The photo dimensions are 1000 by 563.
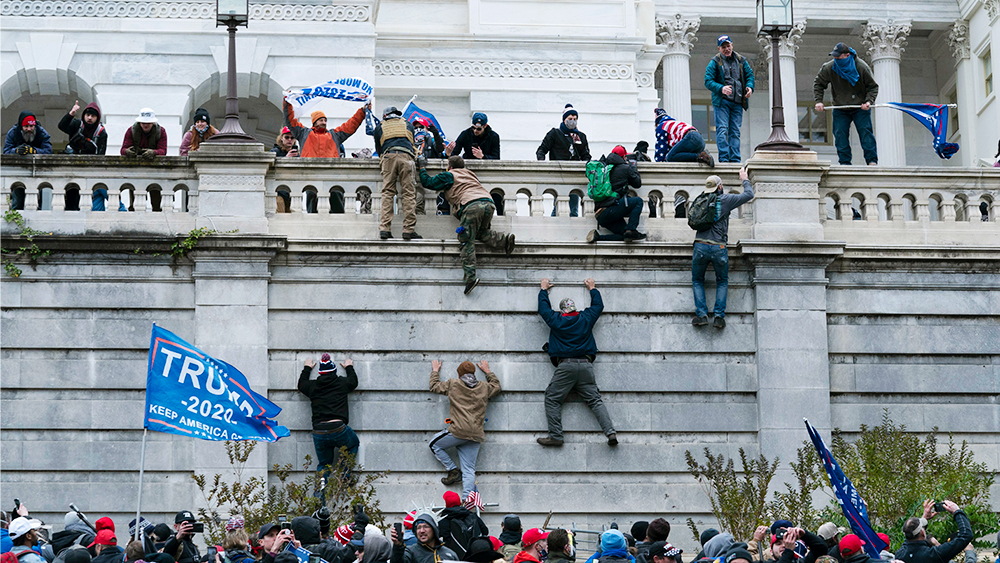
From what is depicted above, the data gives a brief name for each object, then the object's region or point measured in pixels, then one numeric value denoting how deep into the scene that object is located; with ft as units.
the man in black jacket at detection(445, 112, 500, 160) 81.41
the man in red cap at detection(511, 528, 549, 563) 46.19
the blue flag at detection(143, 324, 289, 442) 57.77
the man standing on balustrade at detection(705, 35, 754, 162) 83.25
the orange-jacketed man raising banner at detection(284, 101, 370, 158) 80.74
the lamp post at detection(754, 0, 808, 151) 77.46
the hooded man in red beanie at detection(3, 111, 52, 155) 77.82
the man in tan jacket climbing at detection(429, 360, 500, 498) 71.56
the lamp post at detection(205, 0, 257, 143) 75.25
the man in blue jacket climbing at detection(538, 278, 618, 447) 72.84
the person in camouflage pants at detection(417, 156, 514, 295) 73.56
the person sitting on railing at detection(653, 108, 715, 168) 78.33
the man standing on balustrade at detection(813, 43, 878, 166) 83.15
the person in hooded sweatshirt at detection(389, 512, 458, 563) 50.52
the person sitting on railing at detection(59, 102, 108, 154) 78.89
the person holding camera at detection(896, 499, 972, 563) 50.49
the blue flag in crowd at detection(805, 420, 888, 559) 52.60
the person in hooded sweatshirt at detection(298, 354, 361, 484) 71.05
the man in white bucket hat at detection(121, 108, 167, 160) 76.02
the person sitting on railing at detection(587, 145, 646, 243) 74.69
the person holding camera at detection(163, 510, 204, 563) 51.29
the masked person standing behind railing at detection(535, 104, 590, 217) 82.48
